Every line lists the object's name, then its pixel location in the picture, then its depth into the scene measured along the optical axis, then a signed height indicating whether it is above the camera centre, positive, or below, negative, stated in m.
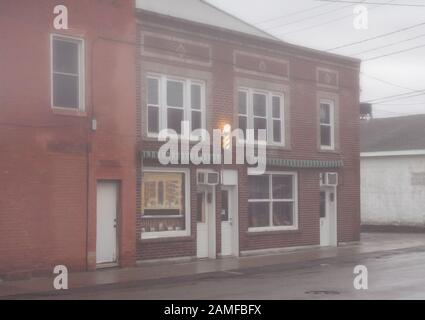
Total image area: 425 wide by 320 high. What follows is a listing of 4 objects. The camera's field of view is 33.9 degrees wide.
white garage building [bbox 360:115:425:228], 34.19 +0.59
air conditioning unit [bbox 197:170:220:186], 20.53 +0.46
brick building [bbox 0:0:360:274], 16.70 +1.65
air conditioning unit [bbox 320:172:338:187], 24.53 +0.45
